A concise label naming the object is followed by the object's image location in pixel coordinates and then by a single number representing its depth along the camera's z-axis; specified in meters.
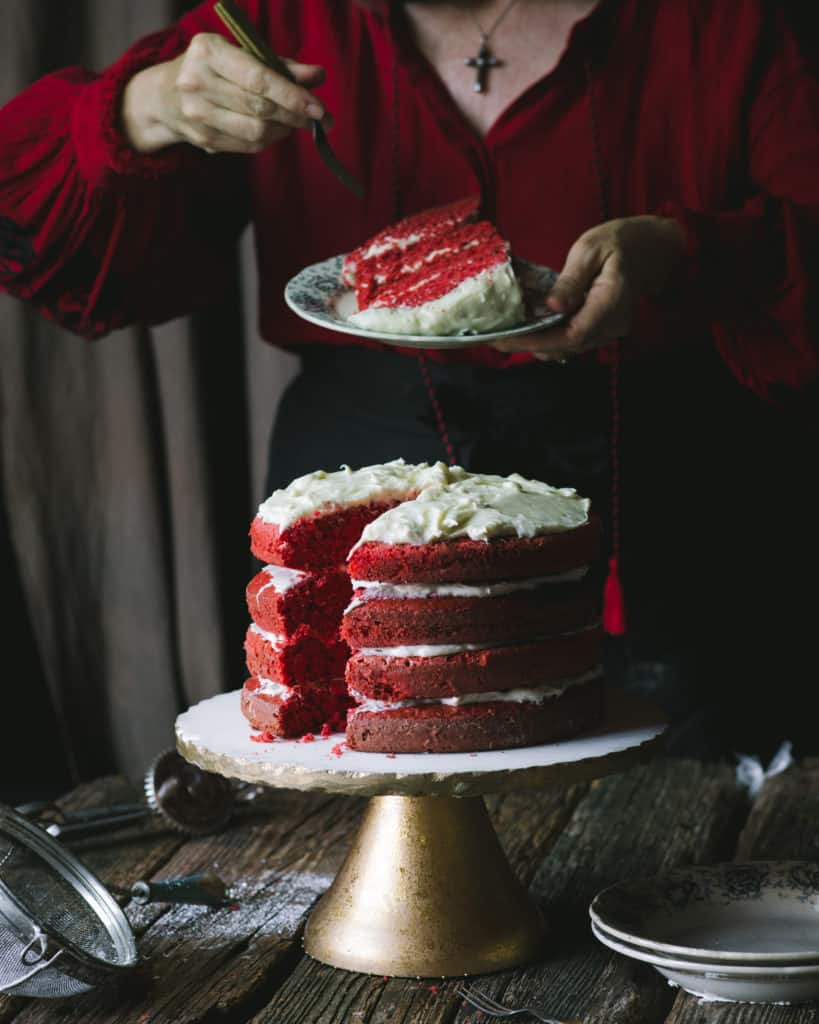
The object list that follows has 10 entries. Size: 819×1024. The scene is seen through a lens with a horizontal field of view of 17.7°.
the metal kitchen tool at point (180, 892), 1.57
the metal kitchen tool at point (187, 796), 1.70
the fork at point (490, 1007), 1.42
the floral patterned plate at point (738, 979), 1.39
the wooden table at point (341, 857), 1.43
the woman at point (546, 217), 1.83
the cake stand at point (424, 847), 1.48
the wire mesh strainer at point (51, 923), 1.40
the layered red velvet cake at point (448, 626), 1.53
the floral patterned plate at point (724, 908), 1.47
